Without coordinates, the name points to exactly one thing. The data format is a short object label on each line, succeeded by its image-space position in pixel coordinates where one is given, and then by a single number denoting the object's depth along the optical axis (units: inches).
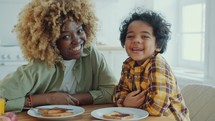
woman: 54.6
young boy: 50.8
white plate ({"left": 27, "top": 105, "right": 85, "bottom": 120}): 47.1
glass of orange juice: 49.2
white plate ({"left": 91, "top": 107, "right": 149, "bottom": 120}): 48.0
